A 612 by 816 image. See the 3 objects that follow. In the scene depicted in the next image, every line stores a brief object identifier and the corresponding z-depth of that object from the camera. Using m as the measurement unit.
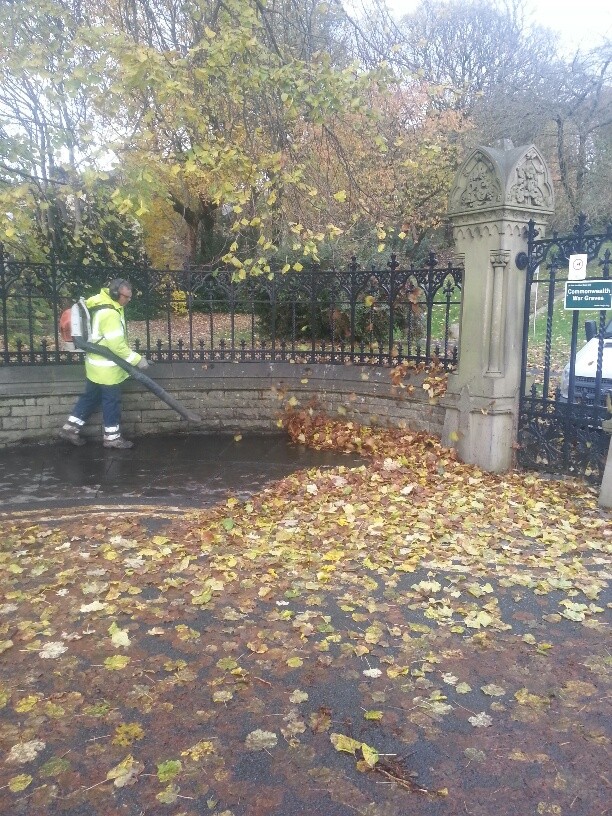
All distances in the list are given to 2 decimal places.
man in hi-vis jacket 8.01
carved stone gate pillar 6.49
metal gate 6.03
